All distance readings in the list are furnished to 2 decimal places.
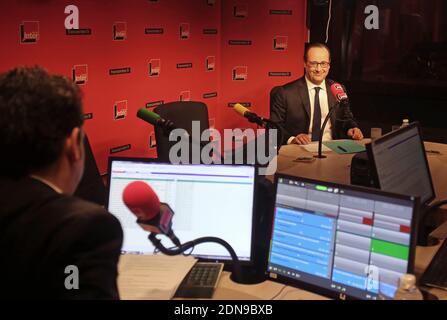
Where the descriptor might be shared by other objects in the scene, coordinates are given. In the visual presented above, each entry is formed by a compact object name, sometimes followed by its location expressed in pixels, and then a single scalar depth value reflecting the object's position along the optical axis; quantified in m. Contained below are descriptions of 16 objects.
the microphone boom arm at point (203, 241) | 1.56
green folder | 3.71
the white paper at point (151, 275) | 1.75
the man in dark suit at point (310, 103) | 4.42
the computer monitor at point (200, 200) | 1.89
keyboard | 1.80
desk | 2.84
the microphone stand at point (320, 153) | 3.49
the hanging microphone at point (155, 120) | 1.92
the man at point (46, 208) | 1.10
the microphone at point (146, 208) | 1.46
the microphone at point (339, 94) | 3.33
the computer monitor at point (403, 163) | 2.01
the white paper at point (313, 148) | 3.75
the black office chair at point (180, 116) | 3.62
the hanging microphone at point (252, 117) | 2.15
